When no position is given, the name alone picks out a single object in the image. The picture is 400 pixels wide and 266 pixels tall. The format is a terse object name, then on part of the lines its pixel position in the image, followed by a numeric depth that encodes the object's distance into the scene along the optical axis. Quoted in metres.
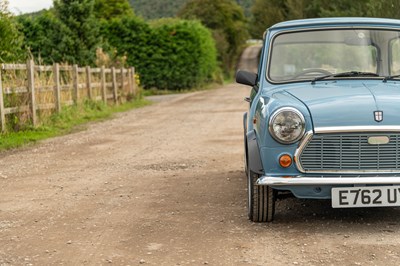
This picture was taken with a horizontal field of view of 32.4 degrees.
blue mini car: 5.36
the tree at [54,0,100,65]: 28.23
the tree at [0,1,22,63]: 15.60
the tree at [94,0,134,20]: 65.06
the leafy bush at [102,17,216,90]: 36.28
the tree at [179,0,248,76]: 65.06
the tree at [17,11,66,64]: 28.78
